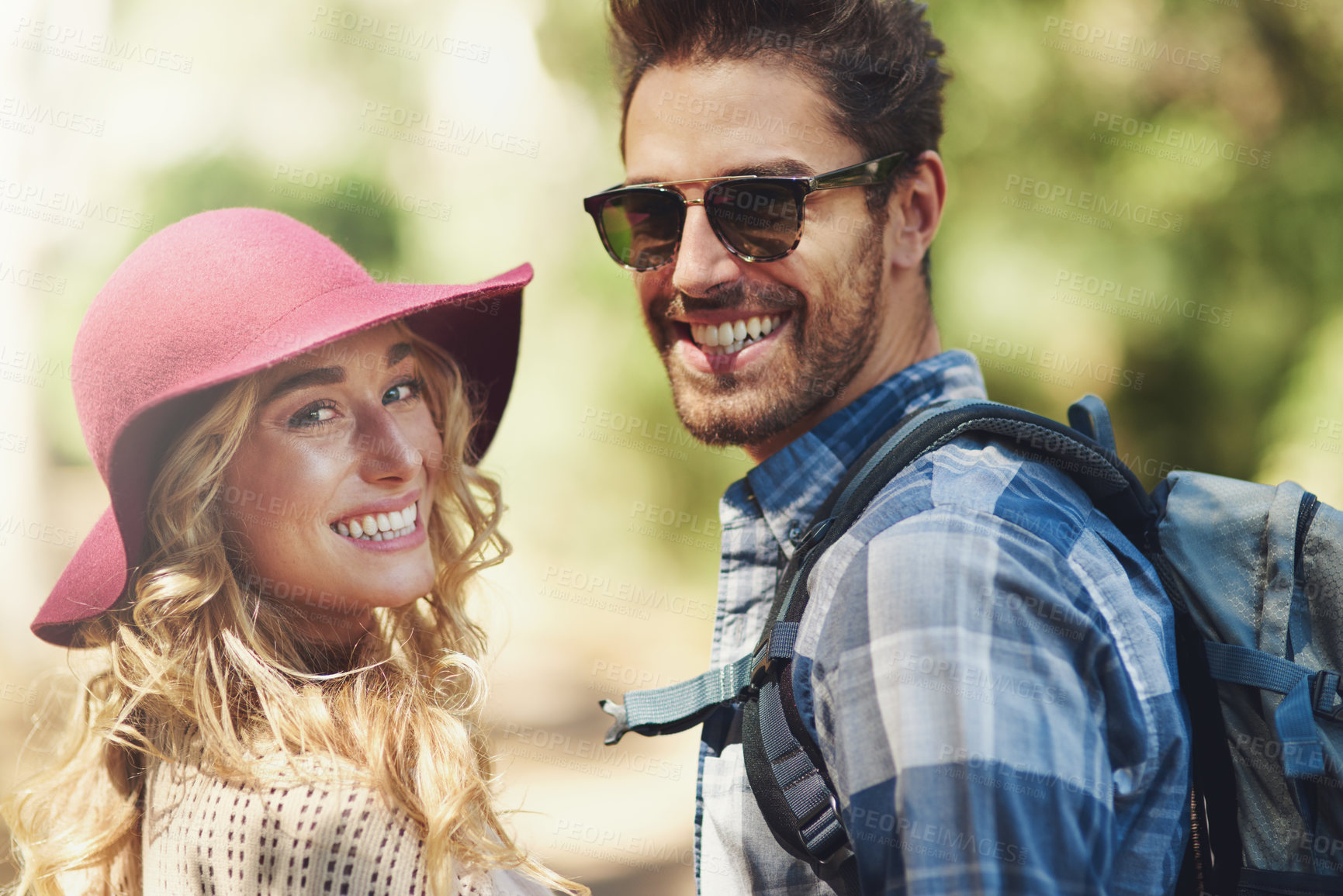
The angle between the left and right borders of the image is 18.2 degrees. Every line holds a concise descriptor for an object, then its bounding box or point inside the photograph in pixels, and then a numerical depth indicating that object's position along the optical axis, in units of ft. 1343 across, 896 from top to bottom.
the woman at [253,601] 7.36
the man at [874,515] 7.04
